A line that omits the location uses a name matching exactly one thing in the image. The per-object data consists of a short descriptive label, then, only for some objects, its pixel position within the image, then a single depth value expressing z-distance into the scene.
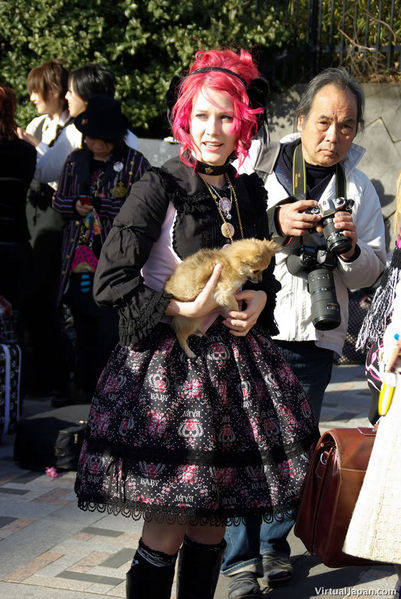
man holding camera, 3.52
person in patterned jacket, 5.64
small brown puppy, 2.72
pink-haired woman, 2.65
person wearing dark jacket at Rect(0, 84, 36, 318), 5.85
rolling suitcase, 5.52
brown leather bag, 2.87
